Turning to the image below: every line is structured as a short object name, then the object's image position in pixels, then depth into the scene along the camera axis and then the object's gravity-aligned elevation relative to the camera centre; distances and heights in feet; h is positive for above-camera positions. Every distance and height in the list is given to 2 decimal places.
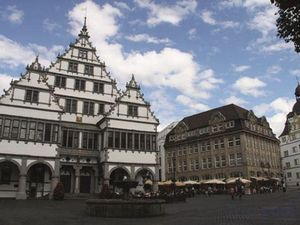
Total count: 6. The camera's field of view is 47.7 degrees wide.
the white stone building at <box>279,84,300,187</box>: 272.25 +40.74
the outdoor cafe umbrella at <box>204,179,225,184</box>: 170.86 +8.55
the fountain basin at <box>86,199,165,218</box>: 61.46 -1.34
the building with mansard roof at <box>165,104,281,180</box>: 210.59 +34.45
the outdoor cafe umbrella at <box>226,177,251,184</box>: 162.75 +8.76
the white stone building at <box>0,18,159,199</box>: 115.24 +25.92
